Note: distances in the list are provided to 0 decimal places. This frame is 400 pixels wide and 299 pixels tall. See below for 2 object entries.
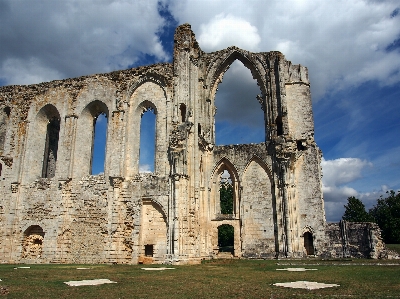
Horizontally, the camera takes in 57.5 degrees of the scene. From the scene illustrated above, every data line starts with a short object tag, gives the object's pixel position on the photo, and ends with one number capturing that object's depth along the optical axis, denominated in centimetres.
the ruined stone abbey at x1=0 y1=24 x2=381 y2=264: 1706
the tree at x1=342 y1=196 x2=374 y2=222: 4091
